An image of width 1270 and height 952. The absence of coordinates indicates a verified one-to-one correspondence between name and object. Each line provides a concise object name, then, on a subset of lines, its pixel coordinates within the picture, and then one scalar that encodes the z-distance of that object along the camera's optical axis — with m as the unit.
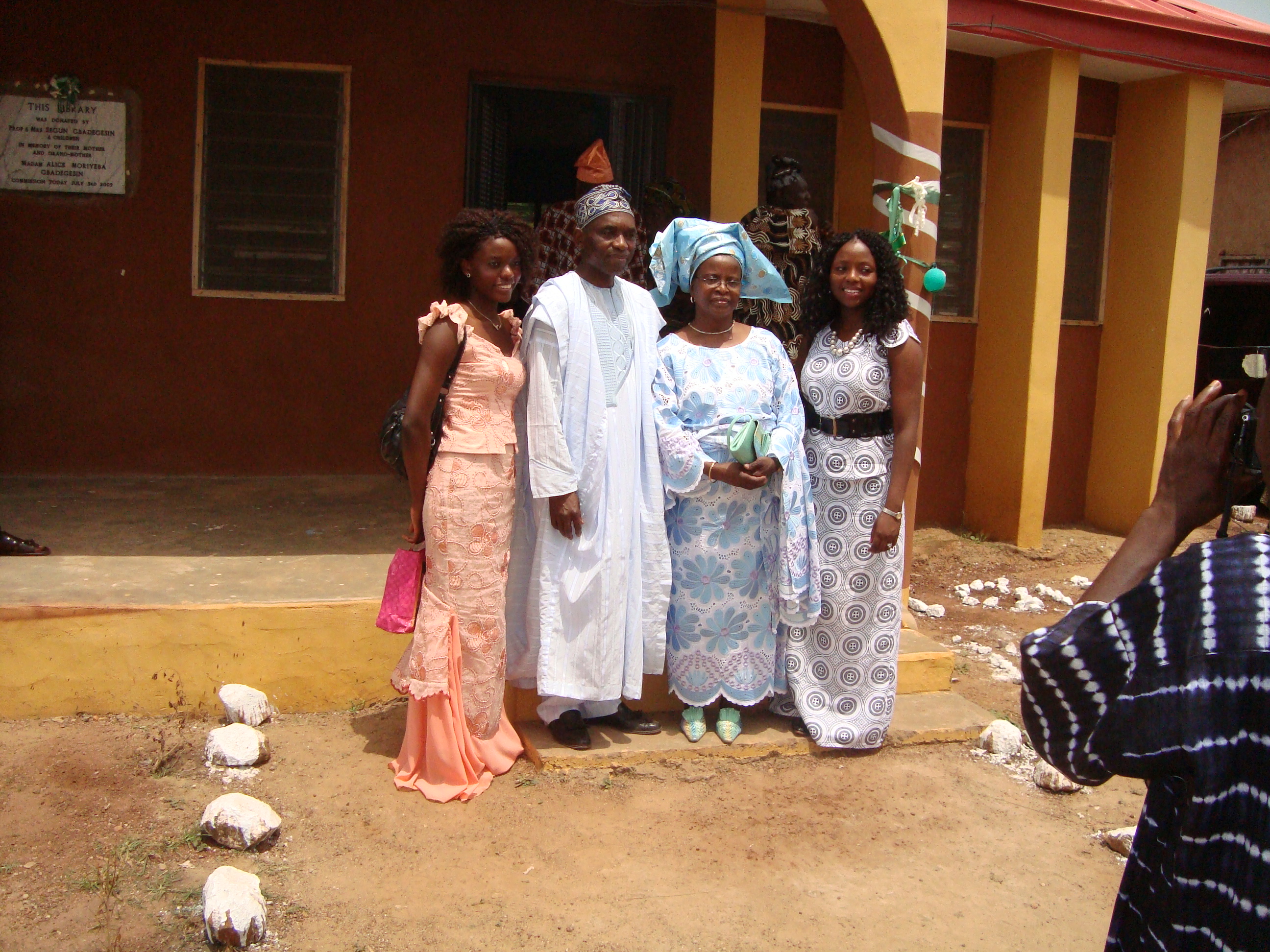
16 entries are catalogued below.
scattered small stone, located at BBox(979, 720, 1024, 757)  4.03
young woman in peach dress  3.44
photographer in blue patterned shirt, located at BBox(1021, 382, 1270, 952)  1.16
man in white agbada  3.54
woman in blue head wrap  3.69
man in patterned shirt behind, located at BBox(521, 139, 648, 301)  5.08
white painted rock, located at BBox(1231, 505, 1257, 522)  8.72
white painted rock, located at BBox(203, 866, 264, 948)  2.59
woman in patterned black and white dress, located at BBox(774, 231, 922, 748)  3.77
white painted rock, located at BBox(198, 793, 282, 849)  3.07
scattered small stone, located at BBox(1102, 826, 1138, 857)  3.37
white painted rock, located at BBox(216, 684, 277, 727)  3.86
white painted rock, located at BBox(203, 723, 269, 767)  3.58
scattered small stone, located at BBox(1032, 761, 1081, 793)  3.78
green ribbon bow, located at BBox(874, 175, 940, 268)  4.59
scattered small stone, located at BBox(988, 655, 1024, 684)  5.09
